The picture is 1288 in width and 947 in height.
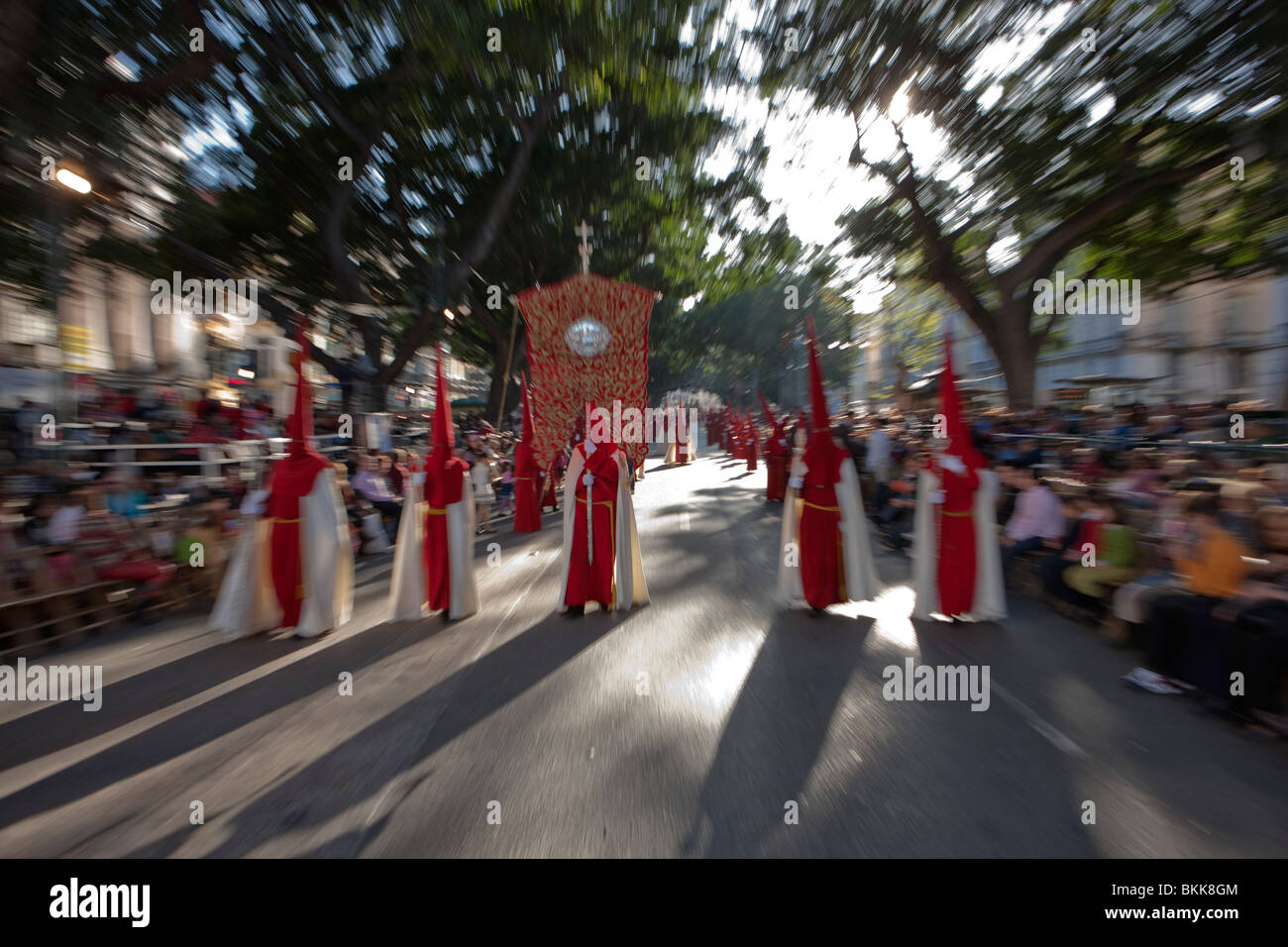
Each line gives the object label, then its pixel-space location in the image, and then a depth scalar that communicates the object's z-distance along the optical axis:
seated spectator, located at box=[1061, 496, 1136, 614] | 5.89
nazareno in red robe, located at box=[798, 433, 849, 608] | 6.63
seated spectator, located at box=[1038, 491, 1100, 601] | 6.42
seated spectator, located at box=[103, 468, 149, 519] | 8.24
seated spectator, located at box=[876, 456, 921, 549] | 10.37
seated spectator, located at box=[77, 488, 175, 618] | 7.07
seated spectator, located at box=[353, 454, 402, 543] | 11.23
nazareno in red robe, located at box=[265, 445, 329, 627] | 6.25
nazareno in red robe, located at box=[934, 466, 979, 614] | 6.14
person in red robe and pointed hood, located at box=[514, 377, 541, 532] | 12.38
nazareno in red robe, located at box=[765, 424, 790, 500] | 15.00
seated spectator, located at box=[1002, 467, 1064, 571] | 7.04
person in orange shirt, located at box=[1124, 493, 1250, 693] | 4.48
